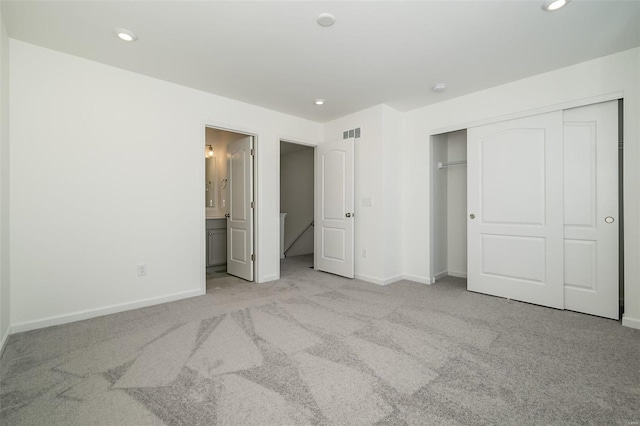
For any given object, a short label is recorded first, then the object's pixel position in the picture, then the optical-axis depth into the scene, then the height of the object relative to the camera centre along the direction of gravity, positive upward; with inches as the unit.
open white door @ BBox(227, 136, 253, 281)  171.2 +1.7
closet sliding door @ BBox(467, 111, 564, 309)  126.0 +0.9
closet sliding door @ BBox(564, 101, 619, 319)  113.7 +0.5
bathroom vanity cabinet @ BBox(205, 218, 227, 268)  194.5 -19.3
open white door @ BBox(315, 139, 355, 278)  176.2 +2.7
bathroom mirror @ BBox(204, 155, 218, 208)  218.7 +23.2
